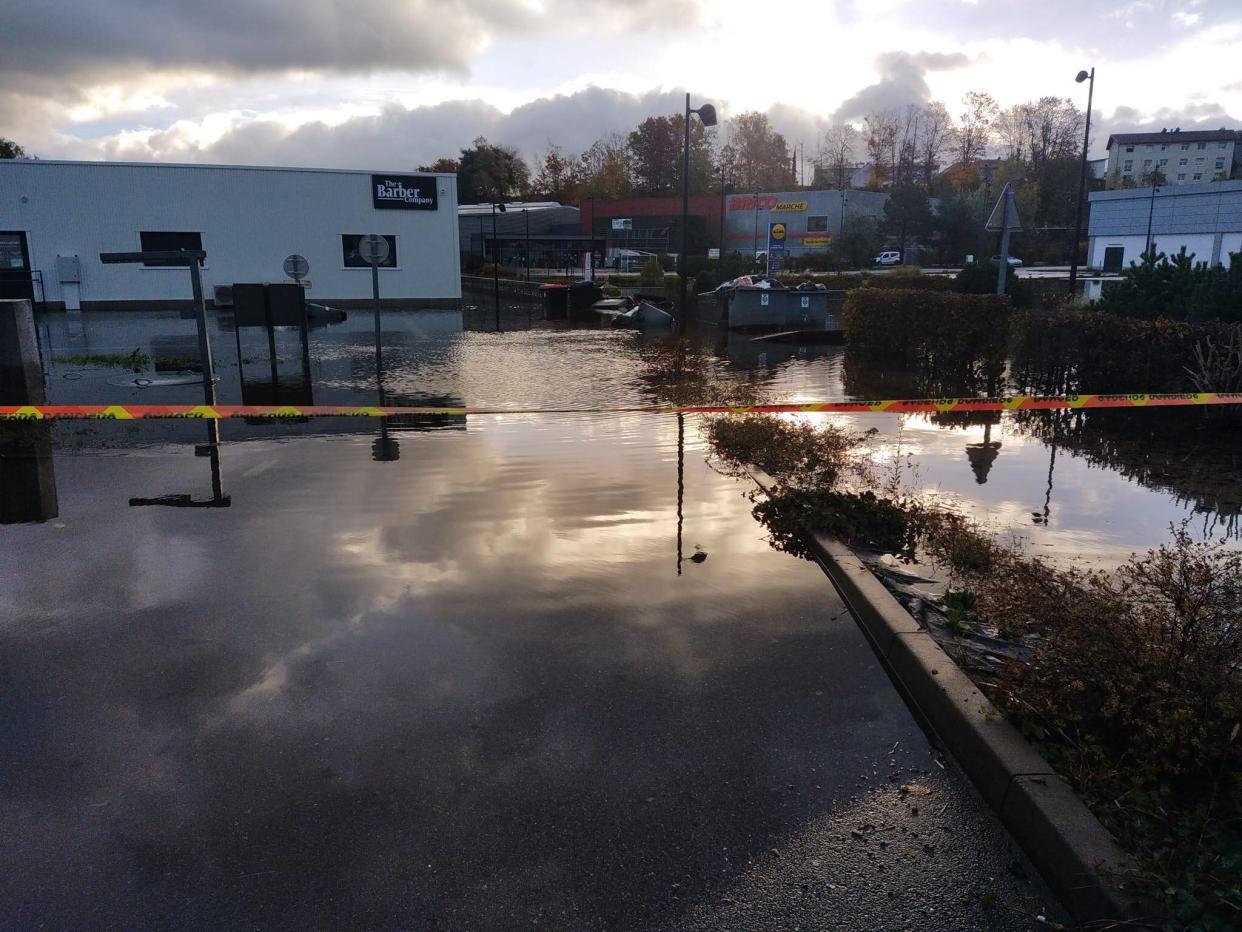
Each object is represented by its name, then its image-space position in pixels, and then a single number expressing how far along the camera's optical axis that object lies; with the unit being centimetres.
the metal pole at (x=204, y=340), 1328
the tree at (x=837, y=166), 11481
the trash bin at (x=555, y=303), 3369
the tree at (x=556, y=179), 10470
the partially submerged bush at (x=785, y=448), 858
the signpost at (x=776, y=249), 5953
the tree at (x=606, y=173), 9869
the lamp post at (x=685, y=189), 2417
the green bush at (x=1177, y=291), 1233
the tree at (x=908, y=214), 7438
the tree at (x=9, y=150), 7614
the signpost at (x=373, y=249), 1800
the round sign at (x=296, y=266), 1941
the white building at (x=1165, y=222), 4253
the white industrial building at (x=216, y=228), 3288
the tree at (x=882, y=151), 11269
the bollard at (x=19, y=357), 1149
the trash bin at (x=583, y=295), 3597
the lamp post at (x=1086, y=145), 3120
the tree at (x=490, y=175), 9994
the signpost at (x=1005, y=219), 1891
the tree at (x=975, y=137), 10675
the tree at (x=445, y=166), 10650
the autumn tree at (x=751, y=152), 11681
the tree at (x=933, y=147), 10806
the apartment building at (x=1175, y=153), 12338
